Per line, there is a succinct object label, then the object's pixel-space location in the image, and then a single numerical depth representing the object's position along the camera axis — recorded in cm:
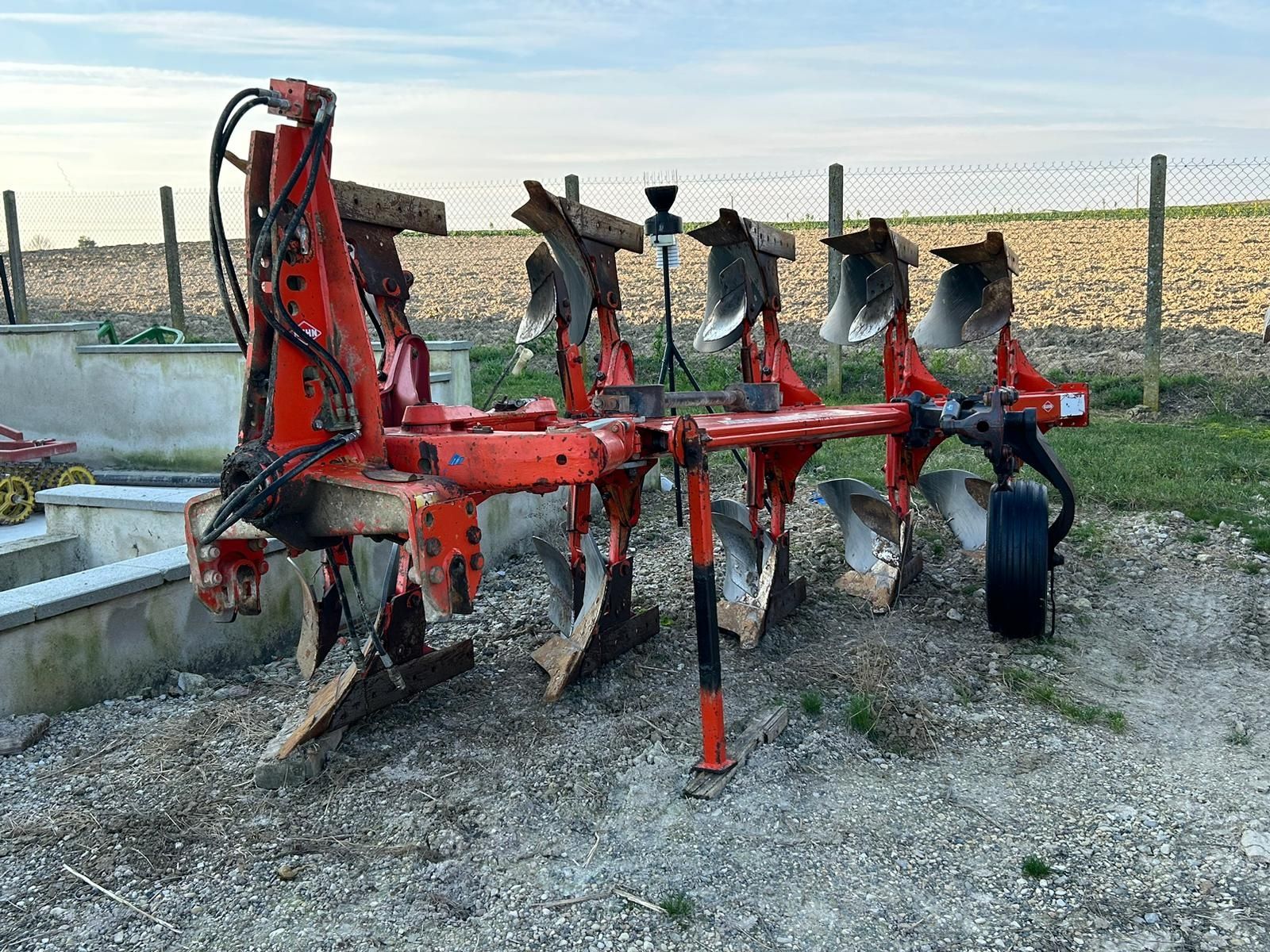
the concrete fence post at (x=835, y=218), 975
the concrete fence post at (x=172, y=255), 1081
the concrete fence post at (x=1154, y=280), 966
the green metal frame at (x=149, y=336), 913
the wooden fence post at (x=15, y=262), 1161
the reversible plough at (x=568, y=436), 314
